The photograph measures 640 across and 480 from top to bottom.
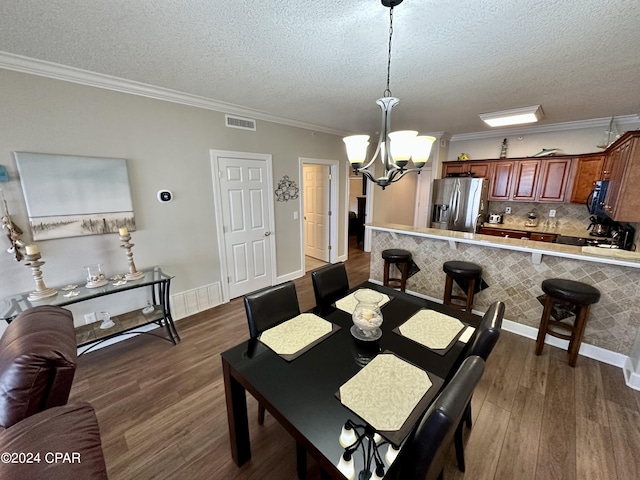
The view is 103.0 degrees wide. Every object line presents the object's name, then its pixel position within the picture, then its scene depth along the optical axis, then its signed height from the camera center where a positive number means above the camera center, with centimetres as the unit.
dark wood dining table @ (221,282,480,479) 96 -89
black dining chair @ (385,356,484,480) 78 -76
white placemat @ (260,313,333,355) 141 -87
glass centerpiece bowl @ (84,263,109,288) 231 -83
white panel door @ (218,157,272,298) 335 -52
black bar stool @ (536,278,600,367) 209 -101
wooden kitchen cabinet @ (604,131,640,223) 236 +3
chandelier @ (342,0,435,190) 162 +24
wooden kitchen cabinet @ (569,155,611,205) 376 +15
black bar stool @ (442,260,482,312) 272 -98
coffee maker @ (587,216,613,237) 380 -61
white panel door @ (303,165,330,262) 487 -49
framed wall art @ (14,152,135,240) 210 -8
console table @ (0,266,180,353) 204 -113
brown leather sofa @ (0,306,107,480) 77 -81
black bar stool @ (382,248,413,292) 331 -98
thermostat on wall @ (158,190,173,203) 278 -12
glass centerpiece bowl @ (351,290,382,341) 145 -76
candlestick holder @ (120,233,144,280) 245 -74
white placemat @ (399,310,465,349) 146 -87
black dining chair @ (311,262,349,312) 203 -82
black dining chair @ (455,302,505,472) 124 -74
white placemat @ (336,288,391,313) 185 -87
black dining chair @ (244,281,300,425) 163 -81
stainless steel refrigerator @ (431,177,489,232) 466 -32
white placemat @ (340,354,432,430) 98 -87
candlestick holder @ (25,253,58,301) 203 -76
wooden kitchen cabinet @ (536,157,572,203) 406 +10
